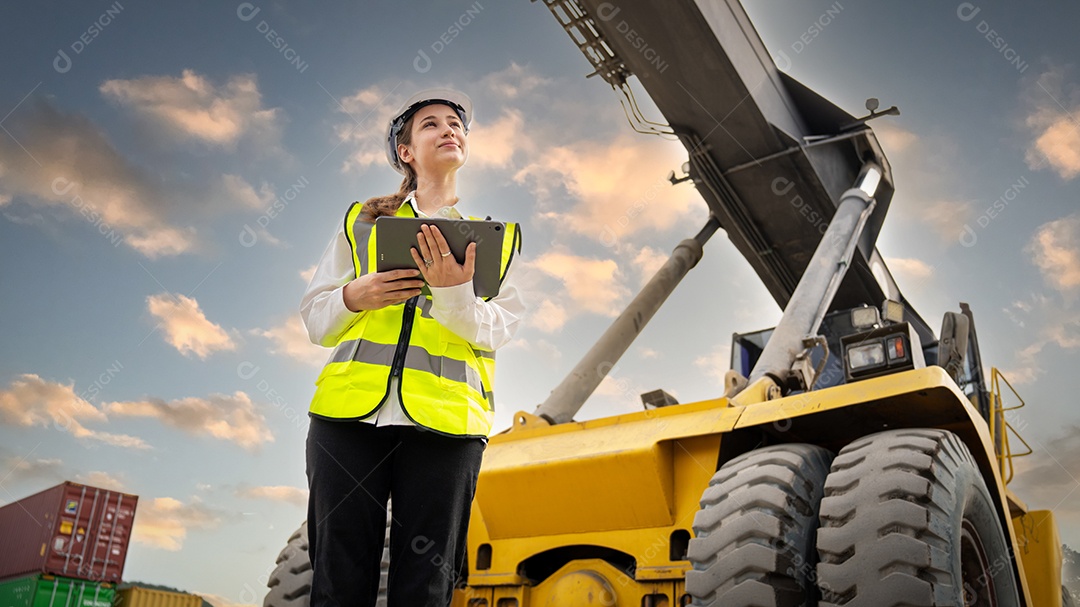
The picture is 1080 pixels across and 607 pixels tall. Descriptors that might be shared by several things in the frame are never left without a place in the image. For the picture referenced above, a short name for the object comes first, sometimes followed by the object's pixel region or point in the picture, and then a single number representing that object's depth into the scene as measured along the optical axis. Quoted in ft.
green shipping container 43.45
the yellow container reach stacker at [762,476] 9.53
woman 6.26
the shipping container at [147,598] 47.44
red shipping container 46.21
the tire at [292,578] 12.96
